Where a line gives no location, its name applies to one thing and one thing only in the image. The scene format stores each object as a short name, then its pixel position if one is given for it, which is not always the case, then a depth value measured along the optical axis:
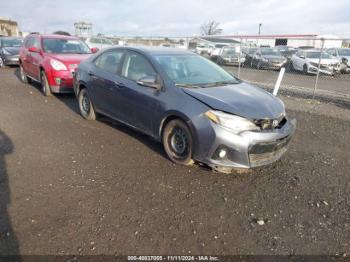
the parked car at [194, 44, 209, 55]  25.70
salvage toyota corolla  3.78
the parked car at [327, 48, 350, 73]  17.11
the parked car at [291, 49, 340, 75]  15.24
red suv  7.97
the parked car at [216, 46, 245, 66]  15.54
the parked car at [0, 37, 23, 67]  14.74
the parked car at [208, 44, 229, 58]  26.48
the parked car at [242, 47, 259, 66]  16.30
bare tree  73.88
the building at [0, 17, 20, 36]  51.60
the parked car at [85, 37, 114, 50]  20.12
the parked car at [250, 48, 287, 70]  16.81
